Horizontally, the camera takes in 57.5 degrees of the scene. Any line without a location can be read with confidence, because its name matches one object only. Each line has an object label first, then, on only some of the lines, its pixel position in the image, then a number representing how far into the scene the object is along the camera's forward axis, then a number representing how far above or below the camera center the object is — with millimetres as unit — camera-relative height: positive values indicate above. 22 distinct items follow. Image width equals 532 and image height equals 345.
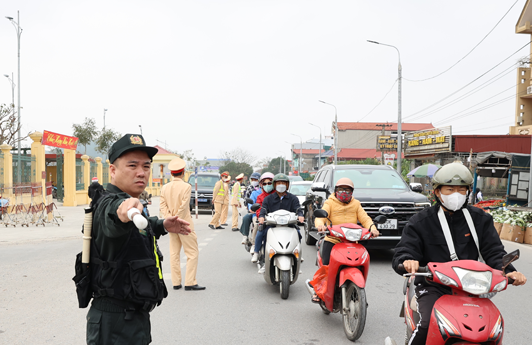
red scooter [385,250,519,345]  2656 -801
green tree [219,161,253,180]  99875 -1008
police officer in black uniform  2555 -576
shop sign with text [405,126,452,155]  34531 +1904
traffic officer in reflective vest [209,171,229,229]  16172 -1240
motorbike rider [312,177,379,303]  6281 -543
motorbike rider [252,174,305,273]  7613 -558
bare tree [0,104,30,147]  32688 +2378
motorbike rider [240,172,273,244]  8461 -1142
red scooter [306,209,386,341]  4754 -1109
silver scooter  6508 -1176
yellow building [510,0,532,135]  37281 +5887
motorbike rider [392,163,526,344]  3244 -473
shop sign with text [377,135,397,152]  44969 +2062
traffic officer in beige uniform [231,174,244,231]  15860 -1222
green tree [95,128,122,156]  50644 +2334
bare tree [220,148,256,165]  110000 +1169
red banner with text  24281 +1091
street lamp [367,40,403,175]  25761 +3087
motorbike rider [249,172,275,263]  8264 -384
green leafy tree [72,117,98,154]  47406 +2926
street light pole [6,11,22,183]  32144 +7666
